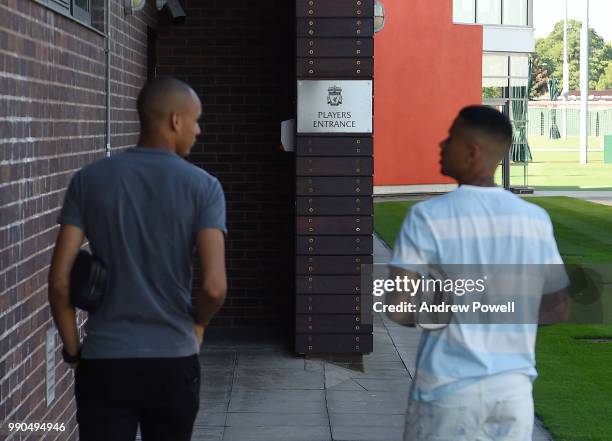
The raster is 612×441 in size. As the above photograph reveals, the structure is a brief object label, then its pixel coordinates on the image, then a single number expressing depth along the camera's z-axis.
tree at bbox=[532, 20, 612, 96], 149.00
